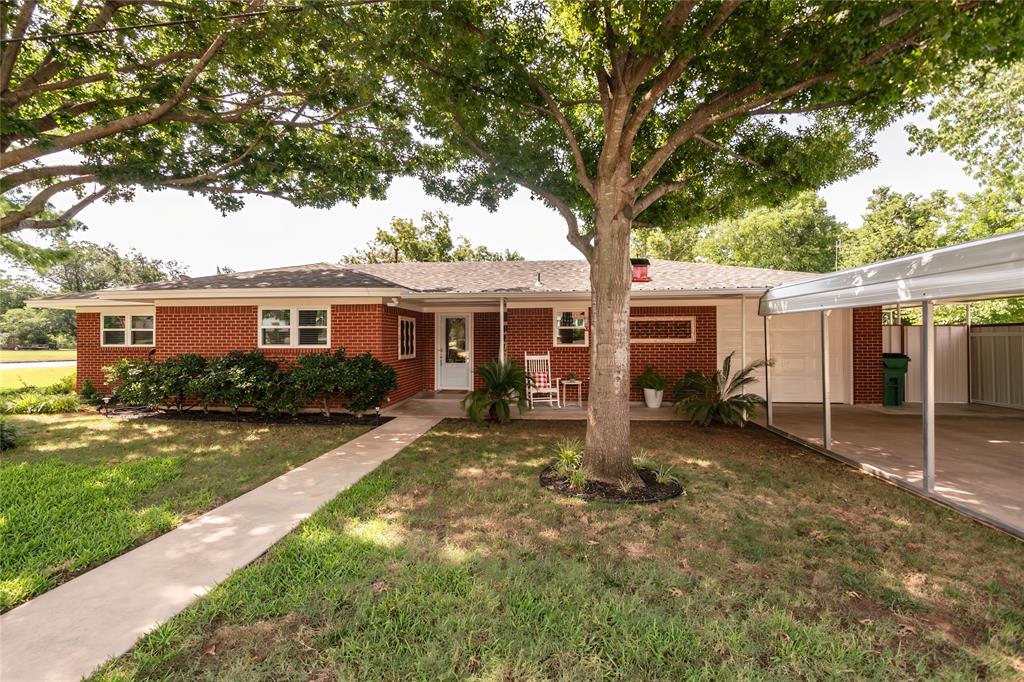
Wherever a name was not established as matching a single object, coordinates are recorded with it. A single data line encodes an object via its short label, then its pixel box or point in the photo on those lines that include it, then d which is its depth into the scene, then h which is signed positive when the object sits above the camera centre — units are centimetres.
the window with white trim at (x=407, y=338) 1141 +26
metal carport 369 +64
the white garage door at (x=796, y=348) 1079 -9
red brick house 976 +69
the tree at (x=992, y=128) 1399 +734
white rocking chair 1088 -92
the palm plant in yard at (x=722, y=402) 836 -112
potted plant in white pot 1060 -99
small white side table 1120 -104
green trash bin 1045 -78
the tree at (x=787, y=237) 2877 +744
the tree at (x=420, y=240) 3058 +775
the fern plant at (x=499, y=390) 884 -89
